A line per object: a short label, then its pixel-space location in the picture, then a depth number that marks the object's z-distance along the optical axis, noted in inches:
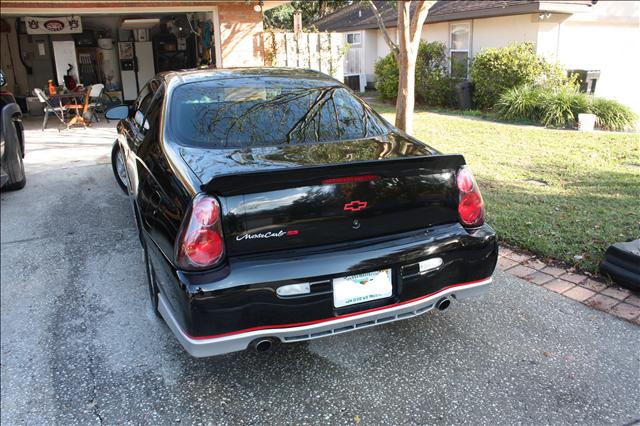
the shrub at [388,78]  618.7
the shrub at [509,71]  491.8
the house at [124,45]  488.7
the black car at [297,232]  100.2
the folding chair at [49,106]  466.3
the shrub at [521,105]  452.4
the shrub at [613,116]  416.5
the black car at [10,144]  251.0
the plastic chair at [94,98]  503.5
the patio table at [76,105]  480.4
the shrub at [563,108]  426.0
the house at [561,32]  530.6
